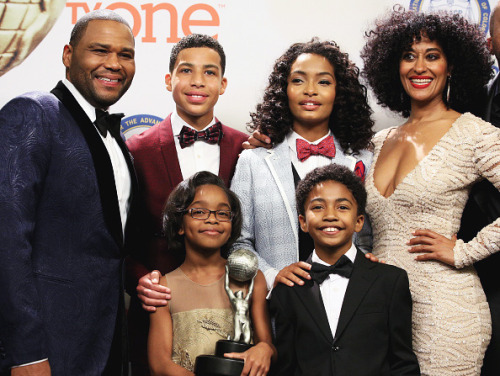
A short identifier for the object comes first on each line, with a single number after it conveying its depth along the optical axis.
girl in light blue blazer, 2.92
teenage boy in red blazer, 3.04
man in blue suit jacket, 2.12
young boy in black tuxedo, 2.46
